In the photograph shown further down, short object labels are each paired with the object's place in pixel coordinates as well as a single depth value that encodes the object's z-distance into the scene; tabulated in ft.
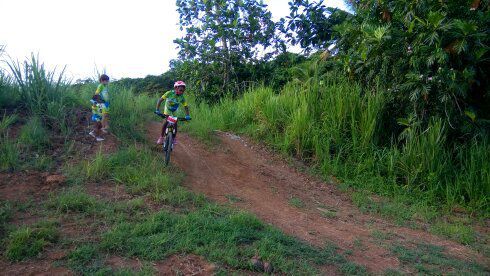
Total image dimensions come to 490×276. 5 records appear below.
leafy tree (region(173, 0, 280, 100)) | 37.24
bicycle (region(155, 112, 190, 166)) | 21.74
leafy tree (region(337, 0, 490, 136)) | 21.91
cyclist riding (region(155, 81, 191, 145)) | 22.75
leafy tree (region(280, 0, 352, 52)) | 37.19
